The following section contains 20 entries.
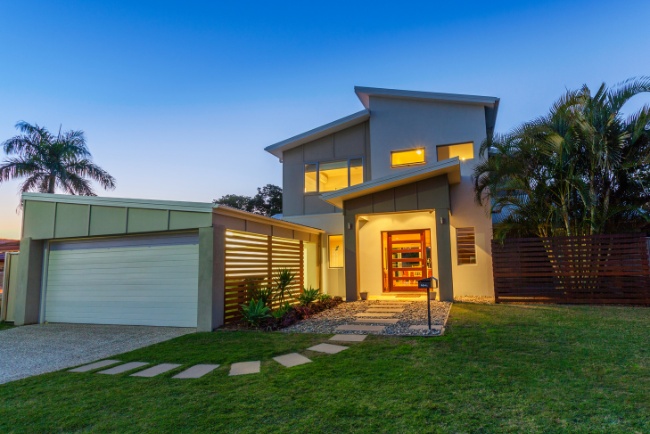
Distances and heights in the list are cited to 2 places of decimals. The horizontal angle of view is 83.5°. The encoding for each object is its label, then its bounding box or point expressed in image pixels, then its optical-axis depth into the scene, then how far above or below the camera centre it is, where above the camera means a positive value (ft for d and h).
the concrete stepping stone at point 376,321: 25.09 -4.23
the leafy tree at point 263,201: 115.65 +19.36
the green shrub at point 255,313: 24.53 -3.51
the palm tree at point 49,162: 55.06 +15.81
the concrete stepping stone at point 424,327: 22.07 -4.15
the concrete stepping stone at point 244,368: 14.42 -4.37
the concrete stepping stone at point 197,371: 14.32 -4.43
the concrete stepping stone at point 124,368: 15.44 -4.59
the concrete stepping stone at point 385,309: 29.78 -4.12
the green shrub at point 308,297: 33.12 -3.29
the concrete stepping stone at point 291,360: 15.51 -4.35
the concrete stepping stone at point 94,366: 16.17 -4.70
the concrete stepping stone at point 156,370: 14.73 -4.50
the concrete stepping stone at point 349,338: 19.85 -4.31
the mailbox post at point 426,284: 21.24 -1.41
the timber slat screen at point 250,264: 26.48 -0.20
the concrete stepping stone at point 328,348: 17.44 -4.31
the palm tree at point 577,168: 29.81 +7.87
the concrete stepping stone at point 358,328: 22.52 -4.29
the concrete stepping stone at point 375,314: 27.50 -4.18
